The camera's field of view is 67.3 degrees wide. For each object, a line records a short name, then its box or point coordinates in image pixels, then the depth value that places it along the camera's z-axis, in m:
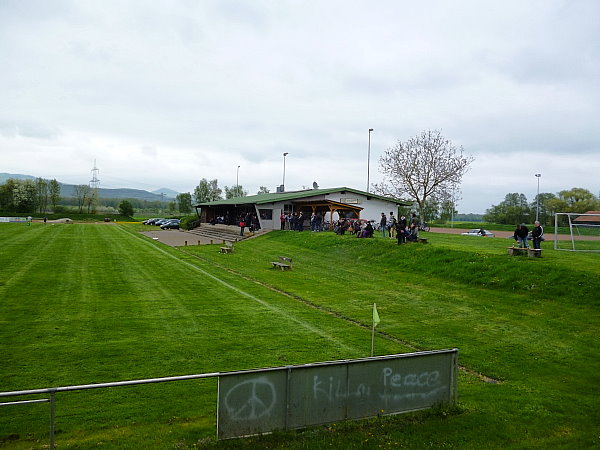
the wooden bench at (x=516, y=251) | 19.61
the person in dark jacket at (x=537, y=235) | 19.92
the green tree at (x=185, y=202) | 104.81
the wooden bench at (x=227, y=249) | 30.44
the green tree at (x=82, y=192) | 112.39
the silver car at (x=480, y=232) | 47.97
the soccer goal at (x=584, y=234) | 20.72
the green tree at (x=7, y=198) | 94.25
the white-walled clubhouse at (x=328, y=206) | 42.41
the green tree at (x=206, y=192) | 96.12
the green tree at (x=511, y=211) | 77.46
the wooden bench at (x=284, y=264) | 22.97
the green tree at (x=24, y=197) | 93.31
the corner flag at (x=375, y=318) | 8.40
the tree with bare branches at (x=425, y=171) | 48.66
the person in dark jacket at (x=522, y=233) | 20.58
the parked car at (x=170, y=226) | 61.69
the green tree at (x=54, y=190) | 107.00
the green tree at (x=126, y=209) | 98.31
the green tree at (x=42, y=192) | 105.19
